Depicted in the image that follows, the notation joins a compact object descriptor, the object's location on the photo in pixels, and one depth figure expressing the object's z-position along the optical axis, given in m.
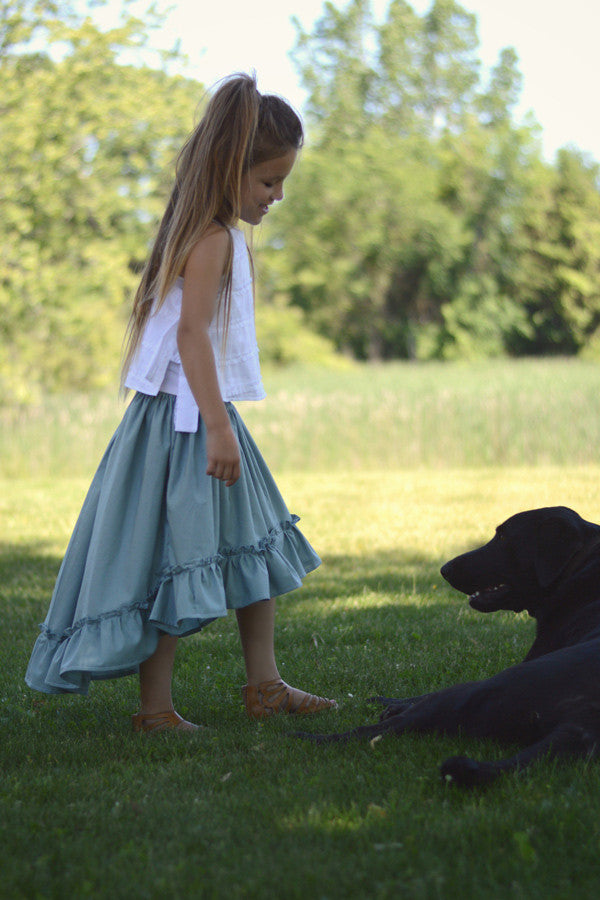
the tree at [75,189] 14.38
